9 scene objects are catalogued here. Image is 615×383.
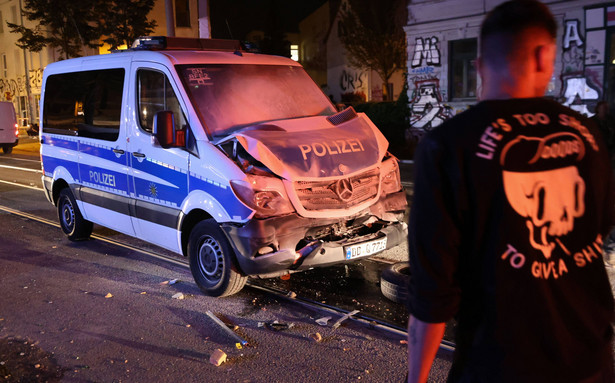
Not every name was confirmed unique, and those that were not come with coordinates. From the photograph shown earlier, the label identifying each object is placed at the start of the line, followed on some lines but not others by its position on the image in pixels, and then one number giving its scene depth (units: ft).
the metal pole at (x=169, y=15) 52.07
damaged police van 16.40
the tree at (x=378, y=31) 104.12
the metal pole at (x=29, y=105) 130.41
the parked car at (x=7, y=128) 78.43
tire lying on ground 17.03
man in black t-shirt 5.23
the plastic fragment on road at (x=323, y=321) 15.84
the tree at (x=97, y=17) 106.73
